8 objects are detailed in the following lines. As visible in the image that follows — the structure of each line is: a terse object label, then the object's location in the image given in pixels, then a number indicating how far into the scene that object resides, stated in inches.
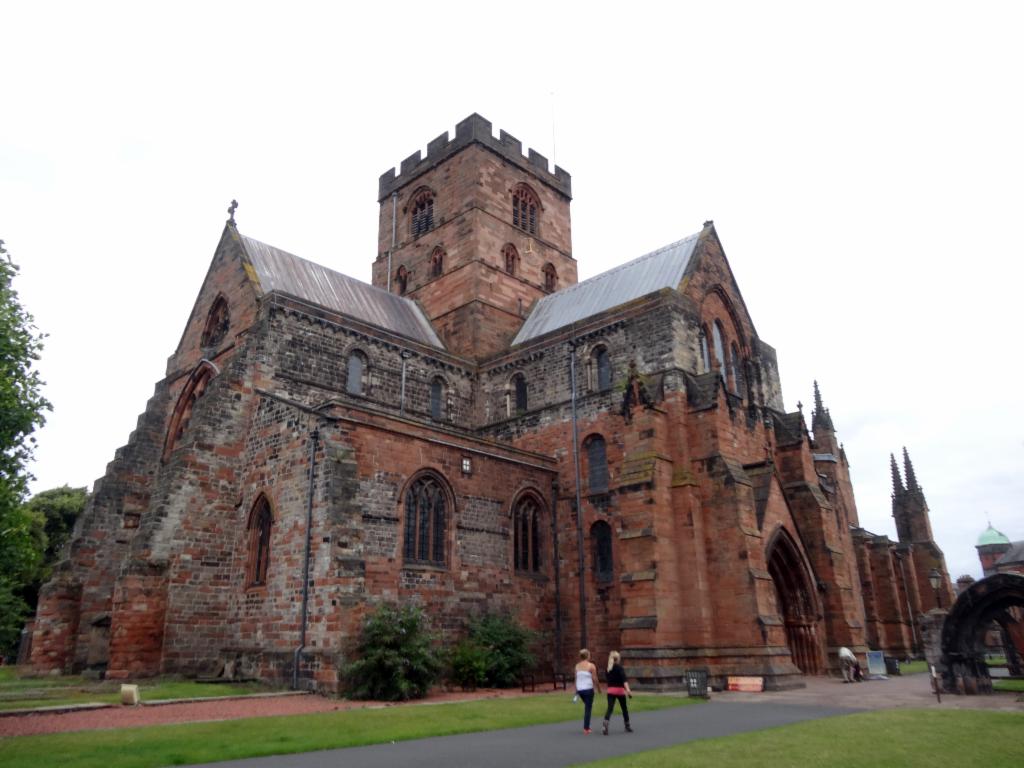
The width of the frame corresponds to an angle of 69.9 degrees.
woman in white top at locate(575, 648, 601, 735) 482.8
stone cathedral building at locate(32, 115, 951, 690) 808.3
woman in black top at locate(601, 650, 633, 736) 490.1
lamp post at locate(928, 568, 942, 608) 1652.3
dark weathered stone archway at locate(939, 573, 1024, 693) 744.3
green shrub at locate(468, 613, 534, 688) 822.5
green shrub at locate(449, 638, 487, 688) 802.8
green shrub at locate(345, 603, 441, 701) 697.6
